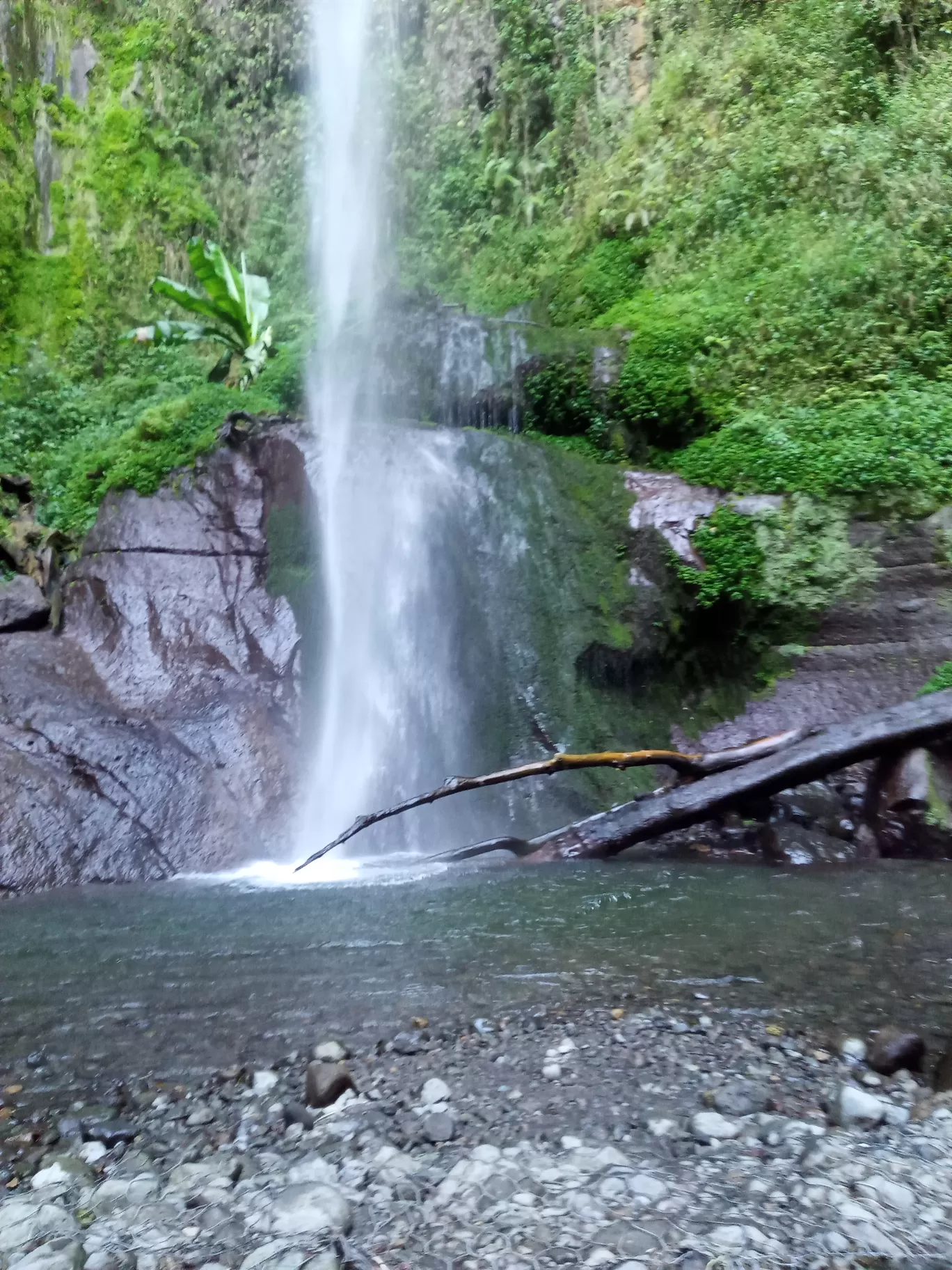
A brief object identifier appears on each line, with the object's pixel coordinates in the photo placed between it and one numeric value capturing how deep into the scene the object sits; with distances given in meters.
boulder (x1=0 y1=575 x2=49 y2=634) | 8.89
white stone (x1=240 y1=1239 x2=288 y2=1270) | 1.78
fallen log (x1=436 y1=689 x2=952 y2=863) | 6.48
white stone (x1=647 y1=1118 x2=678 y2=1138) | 2.29
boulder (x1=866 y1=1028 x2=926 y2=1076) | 2.60
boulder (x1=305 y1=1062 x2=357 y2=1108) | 2.51
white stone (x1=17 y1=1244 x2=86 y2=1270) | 1.76
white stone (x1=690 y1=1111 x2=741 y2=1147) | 2.27
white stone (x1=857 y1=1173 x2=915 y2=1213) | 1.91
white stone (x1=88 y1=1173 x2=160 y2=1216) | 2.01
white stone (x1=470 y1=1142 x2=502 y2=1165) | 2.17
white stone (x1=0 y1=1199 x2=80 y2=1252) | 1.87
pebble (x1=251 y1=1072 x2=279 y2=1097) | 2.61
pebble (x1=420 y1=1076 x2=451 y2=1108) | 2.51
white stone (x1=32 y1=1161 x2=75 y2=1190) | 2.11
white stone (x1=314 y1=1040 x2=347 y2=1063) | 2.81
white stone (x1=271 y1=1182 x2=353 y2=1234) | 1.89
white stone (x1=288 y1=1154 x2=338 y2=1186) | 2.10
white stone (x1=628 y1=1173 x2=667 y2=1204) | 2.00
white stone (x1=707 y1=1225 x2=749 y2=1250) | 1.80
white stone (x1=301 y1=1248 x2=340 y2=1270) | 1.76
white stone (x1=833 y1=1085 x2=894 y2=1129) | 2.31
